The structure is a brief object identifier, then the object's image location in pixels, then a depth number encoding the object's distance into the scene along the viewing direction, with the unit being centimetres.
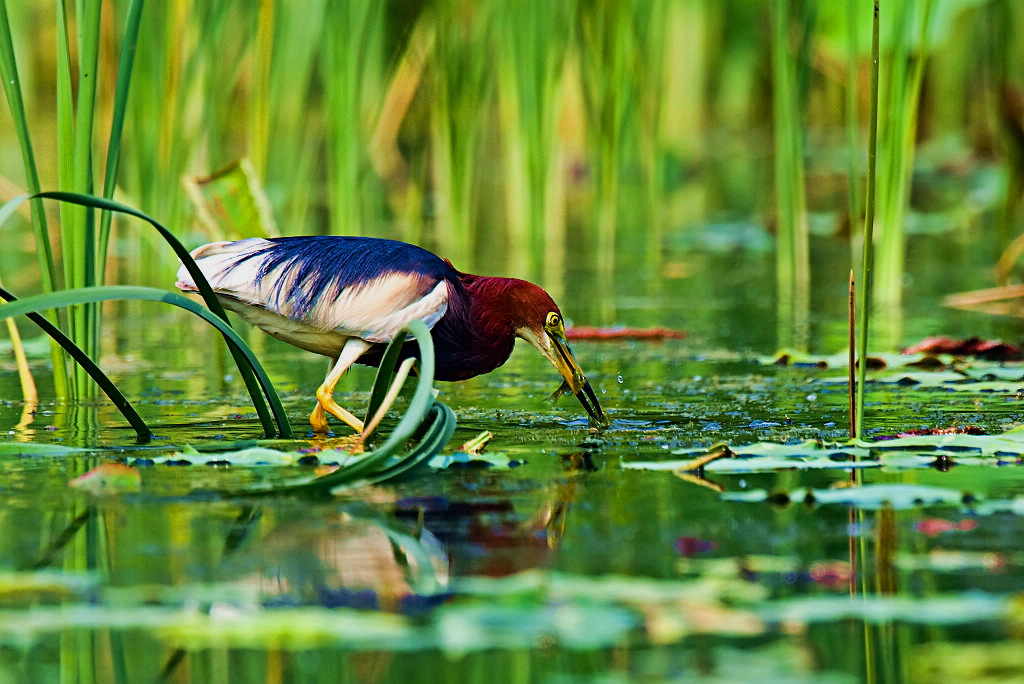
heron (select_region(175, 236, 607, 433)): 956
